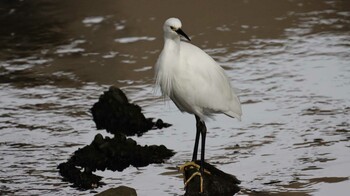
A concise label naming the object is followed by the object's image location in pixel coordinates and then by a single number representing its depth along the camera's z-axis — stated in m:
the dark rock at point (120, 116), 18.45
